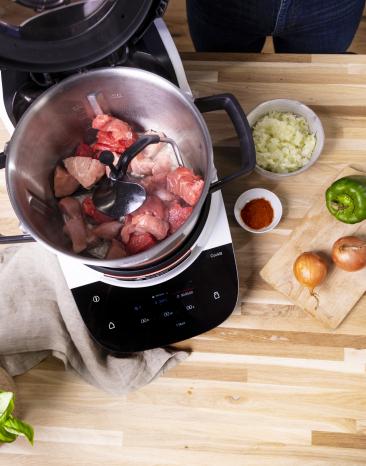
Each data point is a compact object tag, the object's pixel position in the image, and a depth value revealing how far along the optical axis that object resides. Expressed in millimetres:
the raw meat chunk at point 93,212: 978
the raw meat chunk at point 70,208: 994
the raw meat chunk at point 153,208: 947
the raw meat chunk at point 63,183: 1004
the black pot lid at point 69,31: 827
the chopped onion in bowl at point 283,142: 1125
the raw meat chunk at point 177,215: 944
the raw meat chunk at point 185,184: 926
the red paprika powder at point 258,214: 1098
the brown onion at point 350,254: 1026
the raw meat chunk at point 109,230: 965
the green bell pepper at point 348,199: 1044
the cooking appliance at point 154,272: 941
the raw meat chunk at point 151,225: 930
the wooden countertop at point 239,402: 1029
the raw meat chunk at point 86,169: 992
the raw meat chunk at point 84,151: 1023
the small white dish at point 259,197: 1104
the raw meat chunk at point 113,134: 991
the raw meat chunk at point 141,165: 992
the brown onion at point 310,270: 1033
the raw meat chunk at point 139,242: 931
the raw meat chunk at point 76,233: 962
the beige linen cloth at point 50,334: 1044
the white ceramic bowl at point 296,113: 1109
